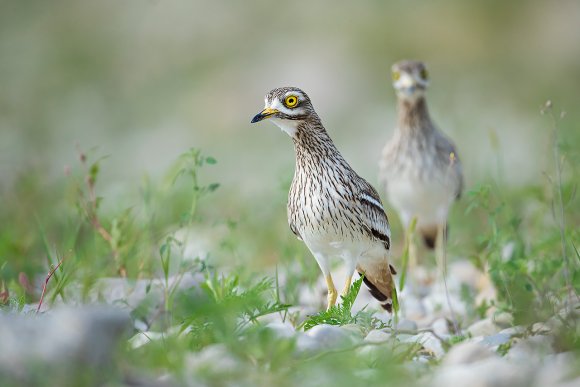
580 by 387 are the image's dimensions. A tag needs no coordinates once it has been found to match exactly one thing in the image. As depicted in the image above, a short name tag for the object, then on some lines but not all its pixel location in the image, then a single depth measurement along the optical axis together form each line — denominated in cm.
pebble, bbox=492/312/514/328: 768
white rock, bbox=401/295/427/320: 922
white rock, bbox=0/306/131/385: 453
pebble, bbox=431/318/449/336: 806
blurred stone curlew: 1149
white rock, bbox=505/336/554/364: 550
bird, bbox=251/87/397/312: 789
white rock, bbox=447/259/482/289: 1025
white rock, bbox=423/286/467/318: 912
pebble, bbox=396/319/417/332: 796
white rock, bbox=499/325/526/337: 616
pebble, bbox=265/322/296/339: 562
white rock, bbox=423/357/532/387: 455
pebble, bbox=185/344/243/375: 493
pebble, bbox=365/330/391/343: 599
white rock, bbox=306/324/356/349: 561
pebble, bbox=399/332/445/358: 636
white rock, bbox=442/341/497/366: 520
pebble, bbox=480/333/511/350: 619
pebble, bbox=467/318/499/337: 771
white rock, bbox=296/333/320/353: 550
